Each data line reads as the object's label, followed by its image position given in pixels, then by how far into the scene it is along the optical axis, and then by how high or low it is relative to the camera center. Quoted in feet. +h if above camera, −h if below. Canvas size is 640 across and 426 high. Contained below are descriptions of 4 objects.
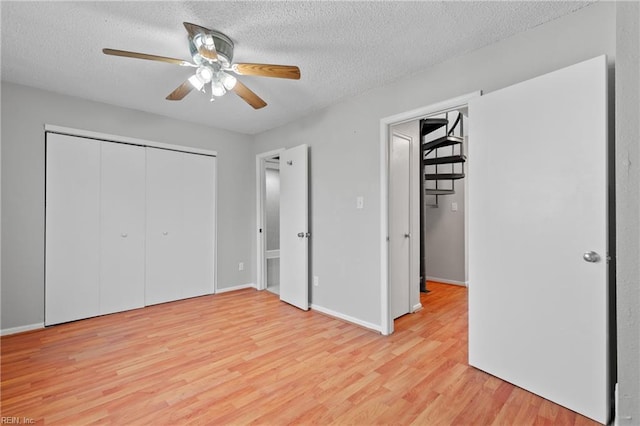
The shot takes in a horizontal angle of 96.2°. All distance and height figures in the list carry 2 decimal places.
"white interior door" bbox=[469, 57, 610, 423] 5.20 -0.46
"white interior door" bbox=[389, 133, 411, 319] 9.95 -0.35
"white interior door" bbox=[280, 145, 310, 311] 11.40 -0.57
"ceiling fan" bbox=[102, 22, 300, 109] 5.97 +3.36
